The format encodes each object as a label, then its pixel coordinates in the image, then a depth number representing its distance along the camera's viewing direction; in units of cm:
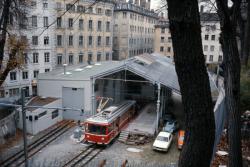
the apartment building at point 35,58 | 3544
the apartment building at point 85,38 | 4359
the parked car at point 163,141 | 2038
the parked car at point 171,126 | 2383
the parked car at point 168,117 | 2716
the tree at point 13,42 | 1559
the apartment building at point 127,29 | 6016
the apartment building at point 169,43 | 6288
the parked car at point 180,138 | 2083
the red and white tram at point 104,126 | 2109
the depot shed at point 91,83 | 2617
